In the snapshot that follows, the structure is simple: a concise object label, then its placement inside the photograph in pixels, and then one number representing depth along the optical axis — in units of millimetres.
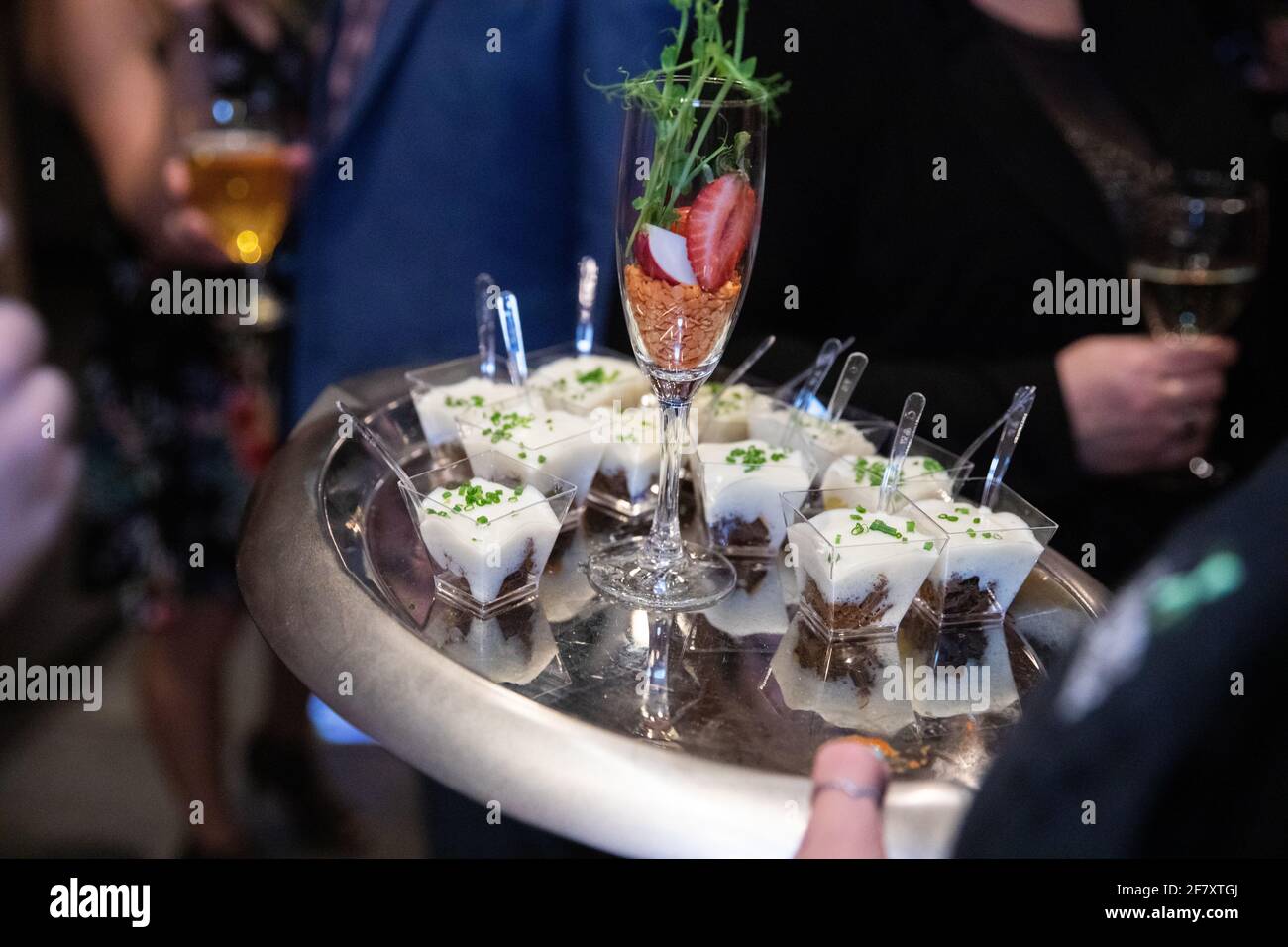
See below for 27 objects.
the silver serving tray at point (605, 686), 419
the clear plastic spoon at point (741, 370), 691
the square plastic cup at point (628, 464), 650
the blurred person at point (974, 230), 780
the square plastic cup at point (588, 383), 708
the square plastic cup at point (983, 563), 551
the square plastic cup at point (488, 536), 536
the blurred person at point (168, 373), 856
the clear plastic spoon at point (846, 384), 659
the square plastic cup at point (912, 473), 610
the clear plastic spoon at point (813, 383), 672
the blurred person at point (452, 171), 874
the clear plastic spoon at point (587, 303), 730
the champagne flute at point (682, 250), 547
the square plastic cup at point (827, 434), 659
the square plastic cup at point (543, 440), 627
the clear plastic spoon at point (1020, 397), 580
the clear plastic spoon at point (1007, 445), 584
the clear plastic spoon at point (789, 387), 697
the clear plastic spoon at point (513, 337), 700
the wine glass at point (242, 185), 823
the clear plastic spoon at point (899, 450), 580
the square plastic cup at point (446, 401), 689
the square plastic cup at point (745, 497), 610
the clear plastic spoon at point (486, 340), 729
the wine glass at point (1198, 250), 793
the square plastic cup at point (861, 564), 531
